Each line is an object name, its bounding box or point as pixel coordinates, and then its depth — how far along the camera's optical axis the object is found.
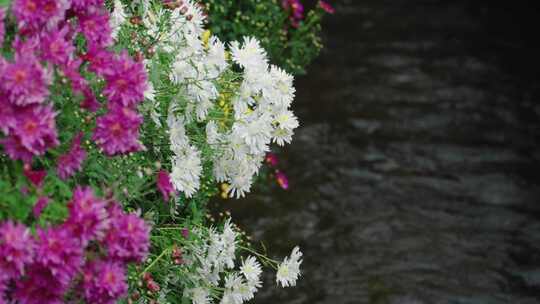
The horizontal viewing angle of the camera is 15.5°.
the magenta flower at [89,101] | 2.62
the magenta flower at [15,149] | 2.51
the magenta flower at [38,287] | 2.52
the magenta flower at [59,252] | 2.47
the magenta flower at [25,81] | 2.48
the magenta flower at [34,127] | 2.49
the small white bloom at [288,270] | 3.07
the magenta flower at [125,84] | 2.62
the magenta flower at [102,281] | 2.54
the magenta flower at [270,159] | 3.76
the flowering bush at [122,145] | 2.50
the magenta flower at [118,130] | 2.60
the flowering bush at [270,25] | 4.17
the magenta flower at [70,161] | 2.59
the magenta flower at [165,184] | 2.77
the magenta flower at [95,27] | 2.67
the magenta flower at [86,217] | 2.50
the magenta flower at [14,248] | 2.45
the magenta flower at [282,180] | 3.77
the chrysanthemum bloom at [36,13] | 2.54
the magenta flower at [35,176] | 2.53
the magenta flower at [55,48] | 2.56
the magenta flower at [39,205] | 2.51
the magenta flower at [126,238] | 2.54
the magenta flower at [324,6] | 4.51
